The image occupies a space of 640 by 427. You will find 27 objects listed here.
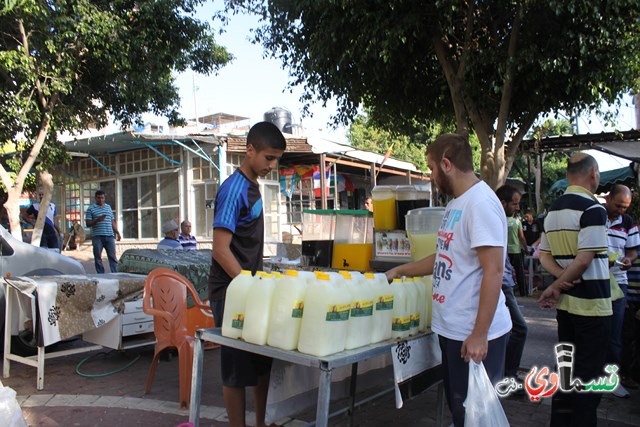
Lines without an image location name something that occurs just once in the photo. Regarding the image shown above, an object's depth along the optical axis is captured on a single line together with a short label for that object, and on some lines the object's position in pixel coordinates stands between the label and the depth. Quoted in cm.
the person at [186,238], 794
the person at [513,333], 408
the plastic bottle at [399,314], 261
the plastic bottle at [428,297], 288
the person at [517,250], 875
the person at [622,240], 411
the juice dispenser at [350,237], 448
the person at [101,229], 938
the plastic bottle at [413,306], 269
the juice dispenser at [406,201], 420
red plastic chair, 406
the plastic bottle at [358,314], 233
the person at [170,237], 708
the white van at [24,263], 537
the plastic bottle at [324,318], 219
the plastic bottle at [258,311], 236
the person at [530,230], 1217
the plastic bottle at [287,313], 229
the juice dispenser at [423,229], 355
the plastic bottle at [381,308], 248
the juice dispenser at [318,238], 452
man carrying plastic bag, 214
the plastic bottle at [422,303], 281
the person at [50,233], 1076
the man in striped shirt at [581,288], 295
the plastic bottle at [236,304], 247
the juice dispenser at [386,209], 428
